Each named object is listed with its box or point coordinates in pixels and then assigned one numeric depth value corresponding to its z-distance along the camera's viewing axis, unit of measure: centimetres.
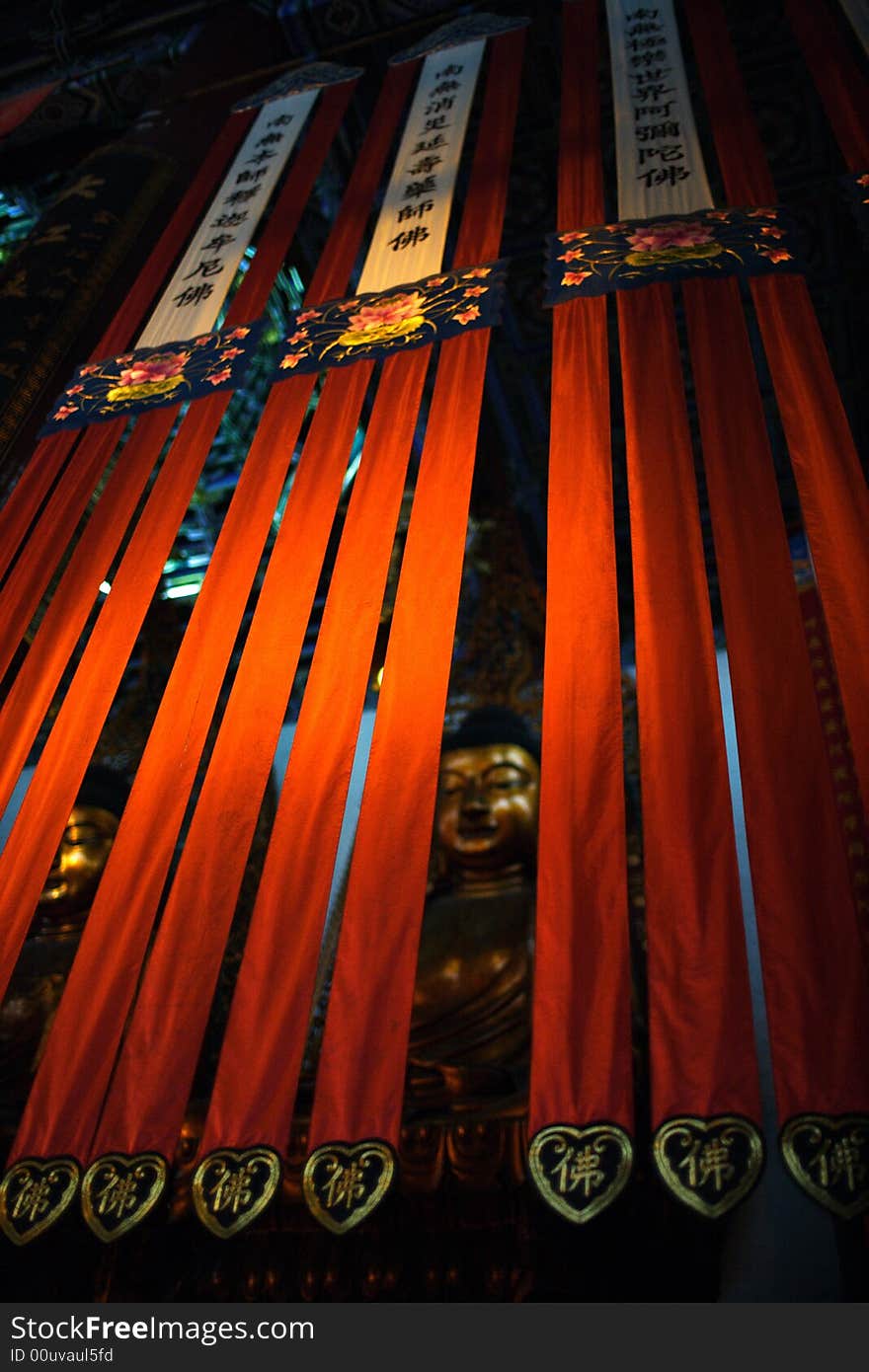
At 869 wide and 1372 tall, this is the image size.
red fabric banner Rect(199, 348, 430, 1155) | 211
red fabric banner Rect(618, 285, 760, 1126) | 188
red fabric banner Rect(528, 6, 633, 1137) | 195
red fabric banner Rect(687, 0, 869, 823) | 234
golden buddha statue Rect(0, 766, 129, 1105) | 439
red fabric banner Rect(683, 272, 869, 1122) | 183
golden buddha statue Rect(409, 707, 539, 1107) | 380
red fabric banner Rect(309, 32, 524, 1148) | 207
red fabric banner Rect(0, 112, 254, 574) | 392
